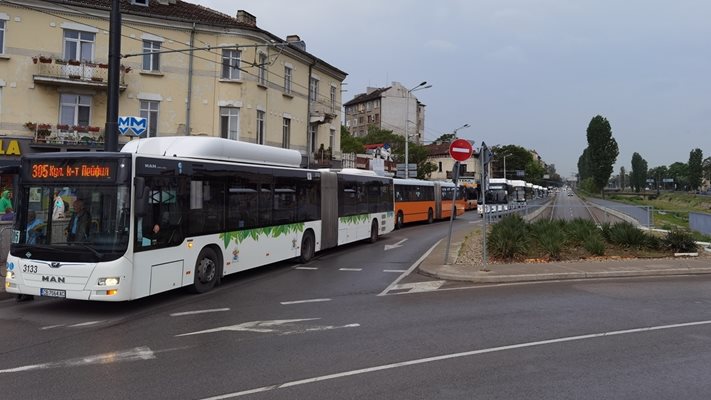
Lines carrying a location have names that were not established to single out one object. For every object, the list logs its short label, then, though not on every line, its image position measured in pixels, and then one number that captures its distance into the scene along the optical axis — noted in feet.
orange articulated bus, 95.14
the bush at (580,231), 52.97
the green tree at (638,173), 553.64
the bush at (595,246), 49.78
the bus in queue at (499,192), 140.67
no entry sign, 43.86
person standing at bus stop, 49.29
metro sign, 46.32
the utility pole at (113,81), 41.24
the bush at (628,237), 52.54
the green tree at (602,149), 333.01
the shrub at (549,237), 48.58
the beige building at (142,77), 75.72
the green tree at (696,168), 438.89
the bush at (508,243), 47.67
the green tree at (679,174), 511.07
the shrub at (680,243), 52.54
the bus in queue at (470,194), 164.58
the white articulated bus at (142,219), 26.40
